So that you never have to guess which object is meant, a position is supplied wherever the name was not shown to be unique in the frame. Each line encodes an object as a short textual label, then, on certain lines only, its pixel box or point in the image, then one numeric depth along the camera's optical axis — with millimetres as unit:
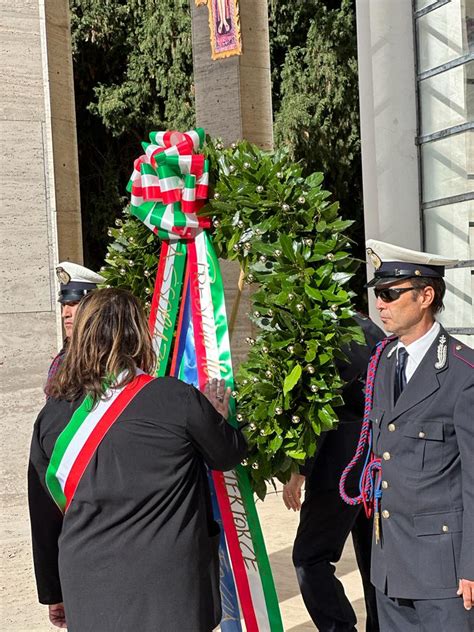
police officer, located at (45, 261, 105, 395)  4805
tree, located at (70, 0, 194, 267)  19172
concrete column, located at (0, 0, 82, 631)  5570
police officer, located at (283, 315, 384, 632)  4316
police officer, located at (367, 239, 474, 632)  3092
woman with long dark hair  2918
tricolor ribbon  4000
